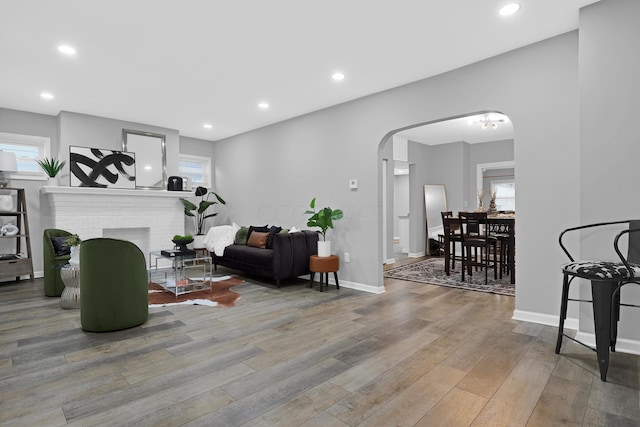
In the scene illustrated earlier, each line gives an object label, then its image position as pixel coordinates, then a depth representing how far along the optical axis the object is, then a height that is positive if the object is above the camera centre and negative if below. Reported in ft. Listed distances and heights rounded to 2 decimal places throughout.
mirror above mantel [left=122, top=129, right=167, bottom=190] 19.40 +3.19
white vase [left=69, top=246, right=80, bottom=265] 11.92 -1.58
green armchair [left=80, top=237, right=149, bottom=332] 9.46 -2.12
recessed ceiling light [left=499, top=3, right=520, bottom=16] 8.39 +4.99
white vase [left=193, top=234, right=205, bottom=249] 21.95 -2.12
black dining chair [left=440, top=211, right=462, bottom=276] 17.57 -1.45
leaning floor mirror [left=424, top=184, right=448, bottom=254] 25.43 +0.05
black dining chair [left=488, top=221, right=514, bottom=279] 16.38 -1.71
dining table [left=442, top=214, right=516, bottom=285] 15.65 -1.21
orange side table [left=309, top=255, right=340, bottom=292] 14.53 -2.41
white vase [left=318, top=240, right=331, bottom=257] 14.78 -1.76
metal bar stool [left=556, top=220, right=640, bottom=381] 6.56 -1.58
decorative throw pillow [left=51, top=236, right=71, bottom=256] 13.92 -1.50
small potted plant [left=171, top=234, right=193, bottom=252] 14.74 -1.41
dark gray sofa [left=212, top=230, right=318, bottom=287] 14.83 -2.19
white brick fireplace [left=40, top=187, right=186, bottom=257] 17.08 -0.18
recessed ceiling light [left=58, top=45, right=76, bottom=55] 10.50 +5.06
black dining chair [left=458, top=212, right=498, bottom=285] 15.94 -1.43
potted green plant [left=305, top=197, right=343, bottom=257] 14.80 -0.55
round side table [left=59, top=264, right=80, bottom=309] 11.69 -2.66
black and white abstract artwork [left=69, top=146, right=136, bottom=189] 17.44 +2.27
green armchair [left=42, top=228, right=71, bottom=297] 13.32 -2.38
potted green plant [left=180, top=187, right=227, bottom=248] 21.40 +0.02
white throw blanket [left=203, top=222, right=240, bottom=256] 18.67 -1.64
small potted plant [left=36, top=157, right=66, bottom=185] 16.33 +2.05
